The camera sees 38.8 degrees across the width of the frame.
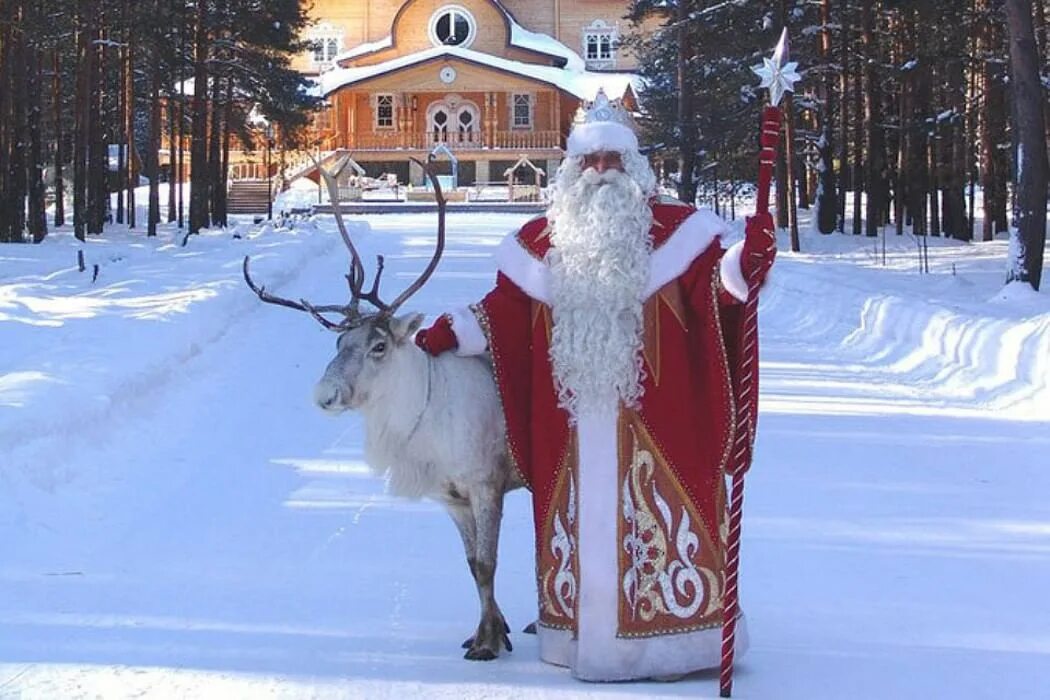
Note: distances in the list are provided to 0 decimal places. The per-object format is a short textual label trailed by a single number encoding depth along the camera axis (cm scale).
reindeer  614
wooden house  7800
